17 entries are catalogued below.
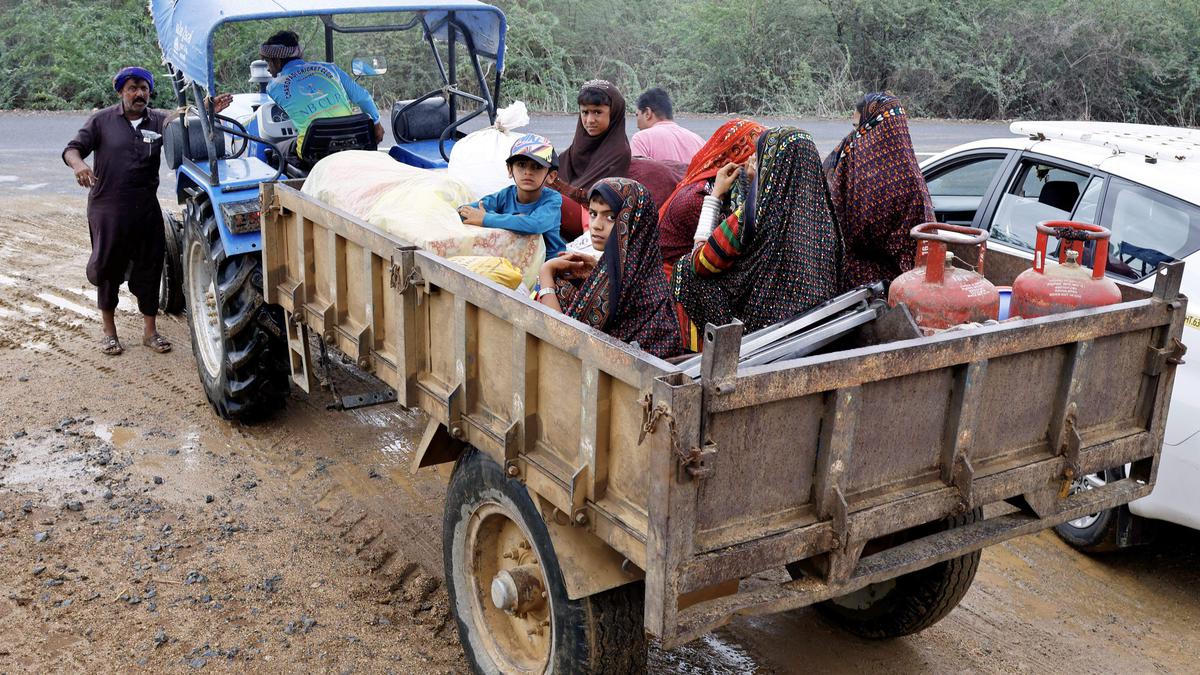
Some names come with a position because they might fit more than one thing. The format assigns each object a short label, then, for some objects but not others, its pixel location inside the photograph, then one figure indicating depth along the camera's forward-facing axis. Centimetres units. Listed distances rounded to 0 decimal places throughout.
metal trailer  265
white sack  523
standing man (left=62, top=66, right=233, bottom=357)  673
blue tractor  541
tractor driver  631
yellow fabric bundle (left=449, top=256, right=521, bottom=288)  406
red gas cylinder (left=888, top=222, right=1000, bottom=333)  331
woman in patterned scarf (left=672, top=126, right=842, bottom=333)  368
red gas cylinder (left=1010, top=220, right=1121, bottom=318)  336
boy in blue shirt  441
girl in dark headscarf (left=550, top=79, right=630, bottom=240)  543
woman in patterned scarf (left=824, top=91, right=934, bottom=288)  414
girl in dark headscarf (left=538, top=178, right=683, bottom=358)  350
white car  418
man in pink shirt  675
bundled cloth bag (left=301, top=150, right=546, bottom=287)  417
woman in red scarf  433
